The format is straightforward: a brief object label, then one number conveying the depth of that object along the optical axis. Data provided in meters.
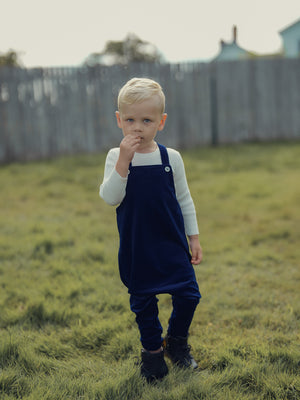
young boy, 2.09
